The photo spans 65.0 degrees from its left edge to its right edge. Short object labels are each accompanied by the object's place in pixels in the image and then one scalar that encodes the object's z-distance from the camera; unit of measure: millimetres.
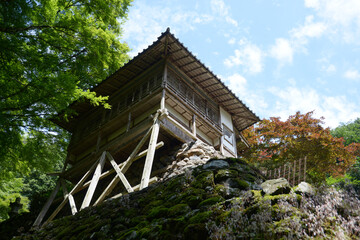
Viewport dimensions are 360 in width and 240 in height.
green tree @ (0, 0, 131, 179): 6758
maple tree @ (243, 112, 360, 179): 14445
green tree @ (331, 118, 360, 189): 16766
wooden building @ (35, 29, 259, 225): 11797
